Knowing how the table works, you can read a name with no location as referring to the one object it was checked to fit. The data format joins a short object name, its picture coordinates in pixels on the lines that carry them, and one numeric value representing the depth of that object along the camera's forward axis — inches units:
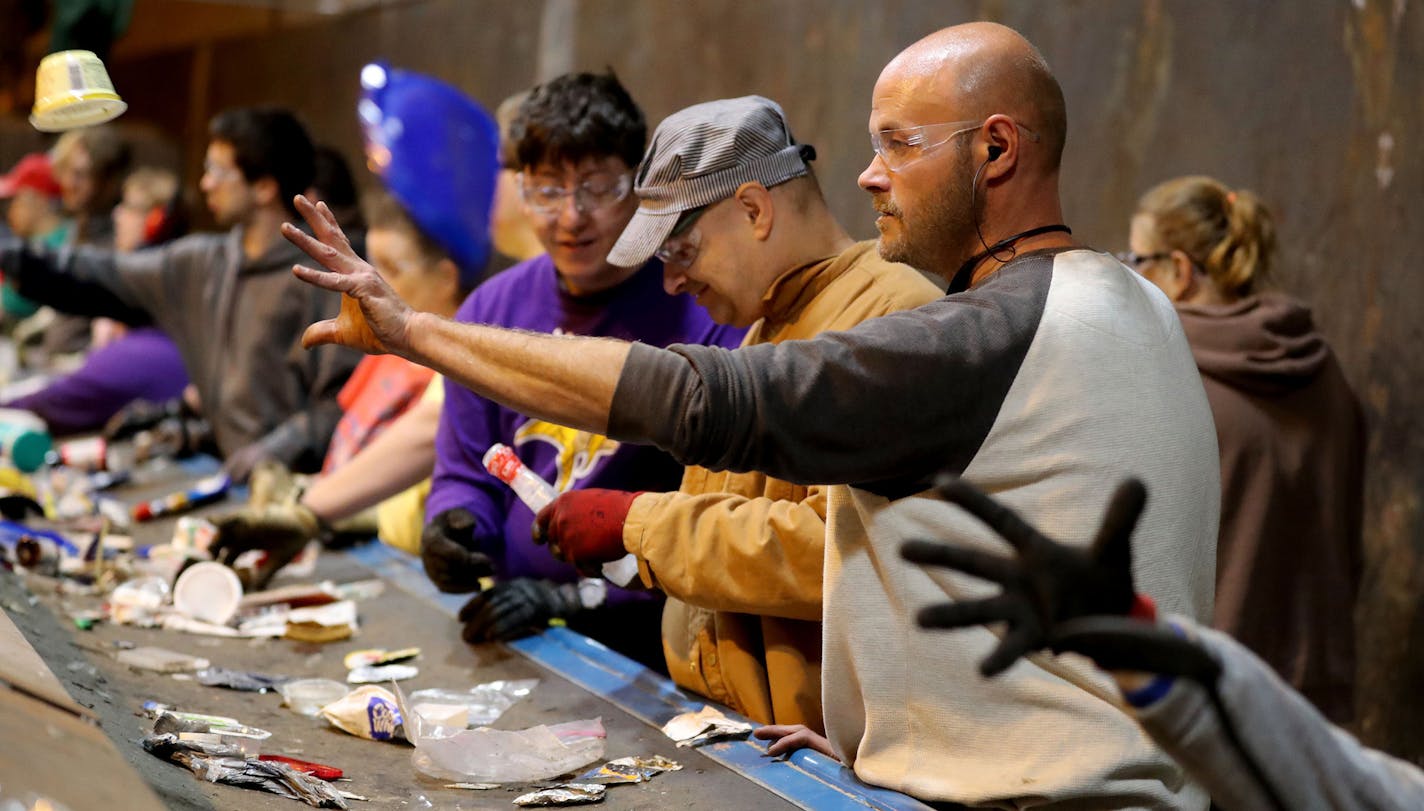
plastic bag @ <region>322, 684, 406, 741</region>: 110.3
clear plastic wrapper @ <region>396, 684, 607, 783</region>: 100.8
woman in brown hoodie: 152.5
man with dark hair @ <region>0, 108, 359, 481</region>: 221.1
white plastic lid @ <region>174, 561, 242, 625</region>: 144.9
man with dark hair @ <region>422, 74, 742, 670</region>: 132.7
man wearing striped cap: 103.7
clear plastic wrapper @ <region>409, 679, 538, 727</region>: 114.7
